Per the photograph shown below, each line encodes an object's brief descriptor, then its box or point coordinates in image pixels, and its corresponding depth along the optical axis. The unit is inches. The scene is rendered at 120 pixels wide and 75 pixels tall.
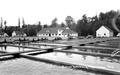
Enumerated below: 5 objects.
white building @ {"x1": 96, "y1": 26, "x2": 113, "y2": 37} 1645.1
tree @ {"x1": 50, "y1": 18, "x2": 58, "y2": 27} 2851.9
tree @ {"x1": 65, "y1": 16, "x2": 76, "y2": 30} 2727.1
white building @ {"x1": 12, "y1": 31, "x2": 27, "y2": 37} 2341.0
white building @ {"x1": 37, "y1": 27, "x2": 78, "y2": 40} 1764.3
